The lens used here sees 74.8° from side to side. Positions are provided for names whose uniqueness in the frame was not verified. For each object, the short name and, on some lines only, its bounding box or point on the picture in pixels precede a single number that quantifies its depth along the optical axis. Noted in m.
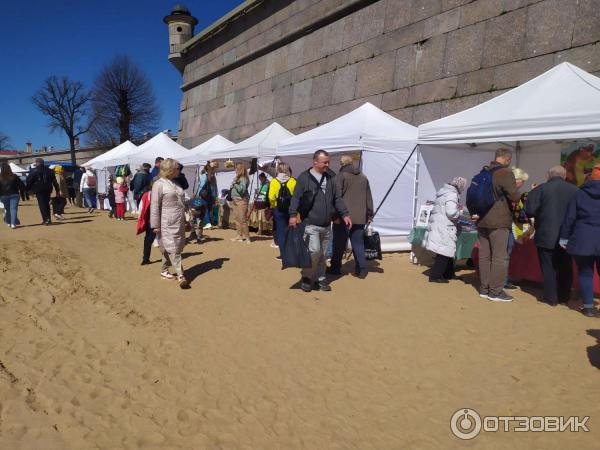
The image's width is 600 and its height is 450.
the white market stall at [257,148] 9.69
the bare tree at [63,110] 41.16
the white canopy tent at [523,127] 4.69
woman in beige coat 5.06
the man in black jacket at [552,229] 4.51
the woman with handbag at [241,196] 8.22
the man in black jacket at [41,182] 9.78
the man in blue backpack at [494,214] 4.58
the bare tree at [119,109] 35.59
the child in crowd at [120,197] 12.12
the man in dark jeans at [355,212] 5.86
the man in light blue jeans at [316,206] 4.81
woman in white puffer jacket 5.14
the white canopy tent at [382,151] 7.38
